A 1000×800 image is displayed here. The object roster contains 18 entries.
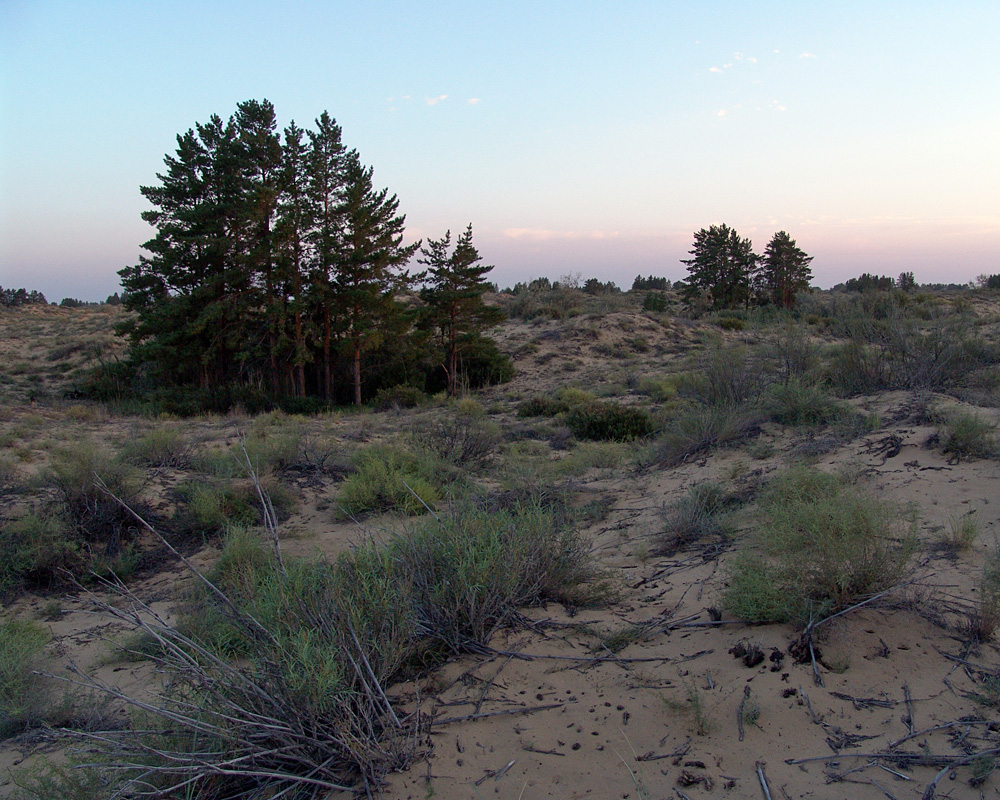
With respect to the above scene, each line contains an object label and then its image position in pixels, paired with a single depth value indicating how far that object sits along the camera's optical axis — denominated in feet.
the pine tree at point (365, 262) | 69.36
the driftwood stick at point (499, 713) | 9.85
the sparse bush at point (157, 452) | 29.40
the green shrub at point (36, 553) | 19.57
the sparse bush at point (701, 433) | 27.32
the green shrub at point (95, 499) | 22.12
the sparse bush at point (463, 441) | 31.99
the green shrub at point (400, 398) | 69.89
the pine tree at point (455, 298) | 73.46
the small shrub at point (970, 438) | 19.34
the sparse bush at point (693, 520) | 17.53
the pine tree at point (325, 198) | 67.97
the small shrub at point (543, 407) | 52.80
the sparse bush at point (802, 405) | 27.20
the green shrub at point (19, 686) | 11.59
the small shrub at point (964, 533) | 13.65
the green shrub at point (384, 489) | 24.66
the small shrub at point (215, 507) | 23.56
